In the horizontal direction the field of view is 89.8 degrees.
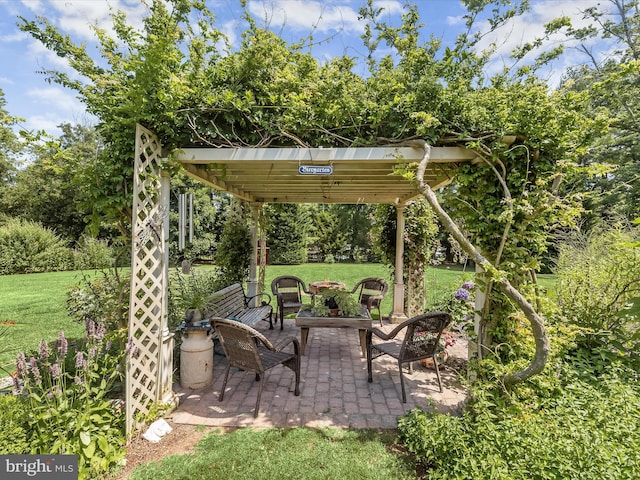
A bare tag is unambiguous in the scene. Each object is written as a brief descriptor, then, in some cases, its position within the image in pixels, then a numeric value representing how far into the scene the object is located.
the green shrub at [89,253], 13.01
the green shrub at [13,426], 2.17
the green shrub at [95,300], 3.88
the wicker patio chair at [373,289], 6.23
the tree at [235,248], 6.77
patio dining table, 4.28
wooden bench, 4.41
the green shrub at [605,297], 3.12
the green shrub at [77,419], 2.23
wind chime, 4.13
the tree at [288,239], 18.22
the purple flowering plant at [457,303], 4.42
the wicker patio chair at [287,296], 6.07
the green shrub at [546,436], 1.84
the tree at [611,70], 11.69
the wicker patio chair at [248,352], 3.19
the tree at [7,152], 18.89
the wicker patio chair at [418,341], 3.51
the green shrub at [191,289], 4.04
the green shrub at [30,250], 13.39
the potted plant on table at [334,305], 4.56
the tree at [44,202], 18.28
